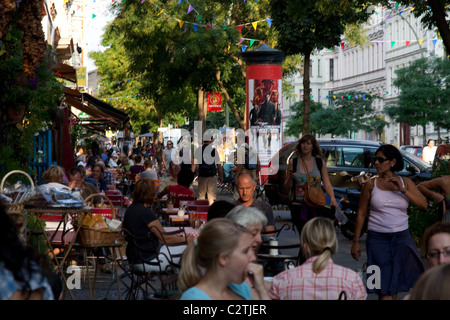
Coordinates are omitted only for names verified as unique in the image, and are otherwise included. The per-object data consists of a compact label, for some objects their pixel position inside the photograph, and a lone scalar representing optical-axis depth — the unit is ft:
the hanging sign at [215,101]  126.62
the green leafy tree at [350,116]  244.22
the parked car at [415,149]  142.96
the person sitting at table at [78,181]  45.01
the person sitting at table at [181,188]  52.03
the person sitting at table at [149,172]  65.98
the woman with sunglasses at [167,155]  109.09
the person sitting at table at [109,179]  67.82
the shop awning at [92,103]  76.07
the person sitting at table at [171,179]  60.39
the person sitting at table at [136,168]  84.02
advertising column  89.97
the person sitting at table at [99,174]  61.77
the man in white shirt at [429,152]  100.17
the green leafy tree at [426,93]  193.88
